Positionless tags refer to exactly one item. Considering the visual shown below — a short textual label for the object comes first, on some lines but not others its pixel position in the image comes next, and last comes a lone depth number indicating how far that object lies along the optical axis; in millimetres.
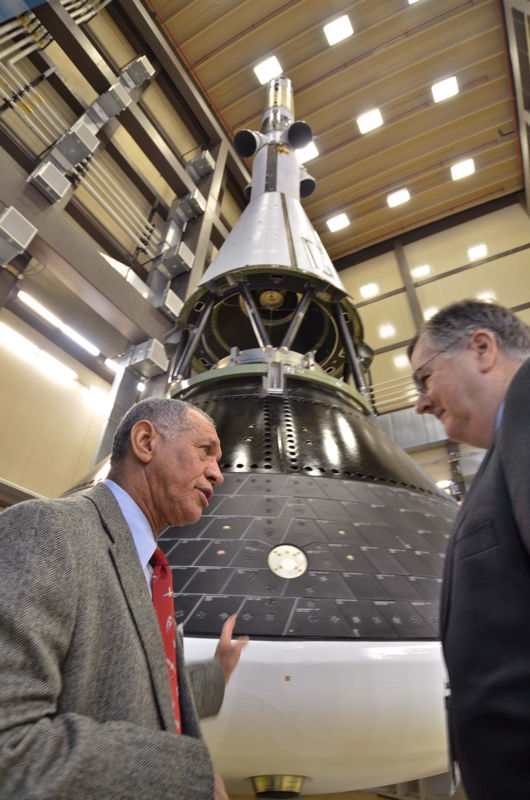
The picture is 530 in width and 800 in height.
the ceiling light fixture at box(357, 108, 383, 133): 9117
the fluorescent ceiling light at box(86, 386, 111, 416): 6887
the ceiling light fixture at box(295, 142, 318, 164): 9617
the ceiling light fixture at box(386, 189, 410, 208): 10250
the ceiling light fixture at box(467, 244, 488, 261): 9641
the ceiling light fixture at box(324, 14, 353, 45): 8086
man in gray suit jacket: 531
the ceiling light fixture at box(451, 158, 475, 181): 9703
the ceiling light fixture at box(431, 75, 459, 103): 8646
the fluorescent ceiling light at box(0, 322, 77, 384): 5711
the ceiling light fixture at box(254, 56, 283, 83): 8547
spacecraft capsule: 1195
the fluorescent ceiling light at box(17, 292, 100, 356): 6309
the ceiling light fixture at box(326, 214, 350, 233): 10773
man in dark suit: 671
